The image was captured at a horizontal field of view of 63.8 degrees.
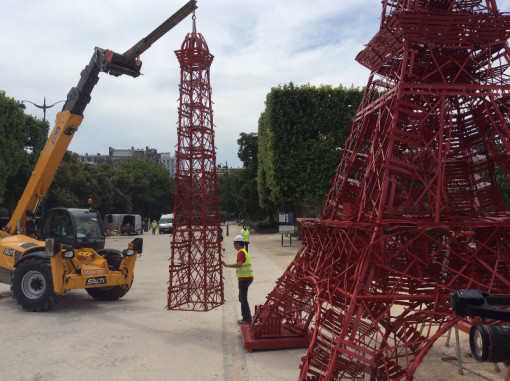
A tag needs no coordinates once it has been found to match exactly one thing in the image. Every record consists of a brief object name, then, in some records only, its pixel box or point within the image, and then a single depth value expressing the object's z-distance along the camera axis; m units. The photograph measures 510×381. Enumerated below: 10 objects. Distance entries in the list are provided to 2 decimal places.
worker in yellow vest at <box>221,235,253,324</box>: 7.85
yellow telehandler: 9.66
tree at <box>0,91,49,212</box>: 25.11
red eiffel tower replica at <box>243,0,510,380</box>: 4.91
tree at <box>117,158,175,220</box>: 63.91
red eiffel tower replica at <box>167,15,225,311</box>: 8.04
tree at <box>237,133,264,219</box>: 43.78
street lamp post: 21.85
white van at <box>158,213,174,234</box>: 43.88
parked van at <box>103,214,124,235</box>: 40.75
